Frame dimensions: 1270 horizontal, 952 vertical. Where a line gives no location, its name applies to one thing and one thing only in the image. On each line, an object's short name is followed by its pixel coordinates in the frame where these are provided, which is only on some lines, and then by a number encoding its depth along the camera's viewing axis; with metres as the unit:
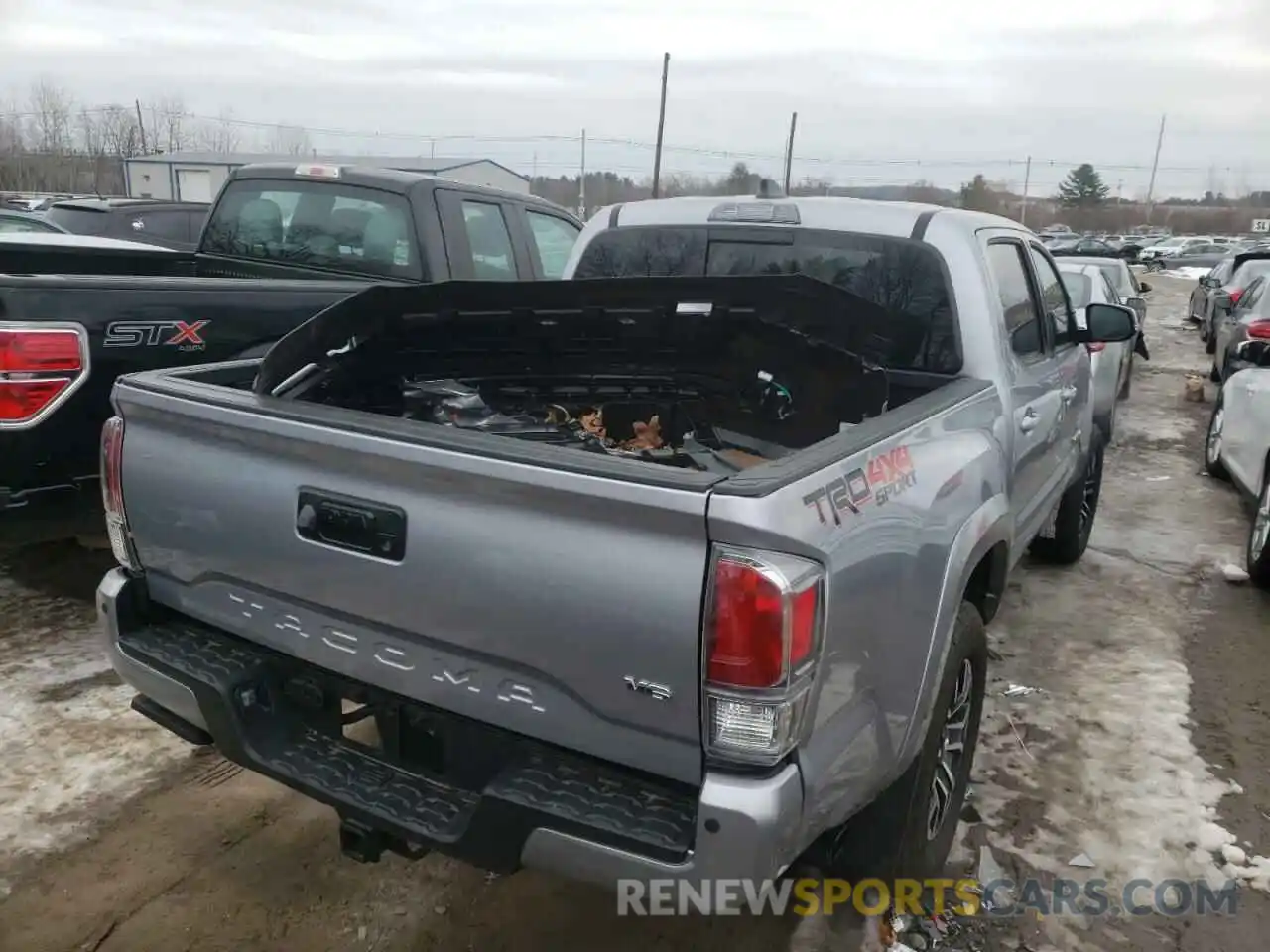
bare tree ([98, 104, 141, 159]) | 63.06
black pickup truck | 3.82
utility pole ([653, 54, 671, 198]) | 30.73
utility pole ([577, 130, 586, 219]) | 37.39
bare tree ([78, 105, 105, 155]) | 62.88
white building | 40.59
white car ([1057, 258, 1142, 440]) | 7.20
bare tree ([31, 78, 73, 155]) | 60.78
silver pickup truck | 1.92
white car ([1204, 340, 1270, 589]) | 5.78
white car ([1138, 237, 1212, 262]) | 46.31
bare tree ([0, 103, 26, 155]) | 59.64
